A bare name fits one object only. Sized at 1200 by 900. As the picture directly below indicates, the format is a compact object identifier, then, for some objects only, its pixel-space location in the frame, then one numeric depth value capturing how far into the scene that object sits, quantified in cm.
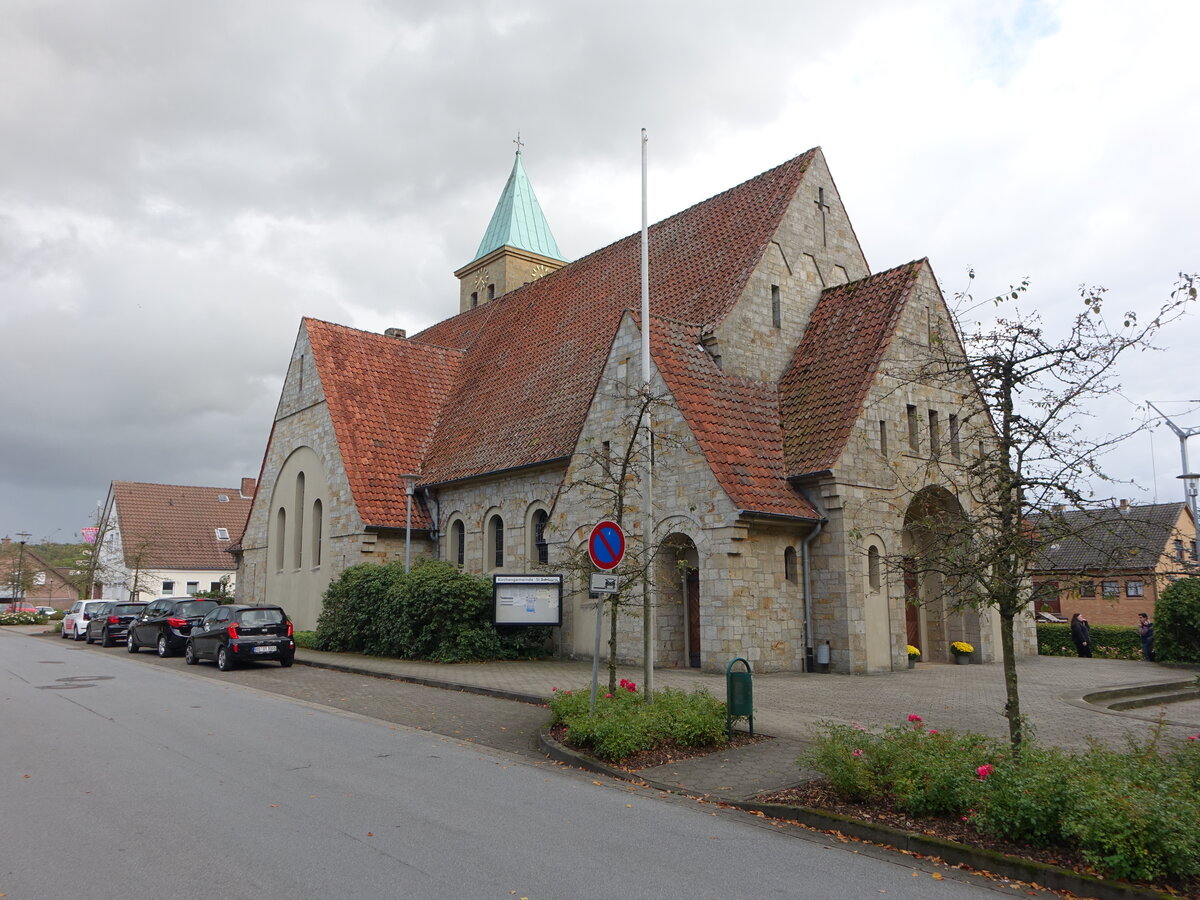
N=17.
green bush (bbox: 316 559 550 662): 2108
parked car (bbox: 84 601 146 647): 3069
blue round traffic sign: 1089
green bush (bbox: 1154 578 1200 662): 2128
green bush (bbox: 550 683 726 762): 989
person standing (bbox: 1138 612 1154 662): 2380
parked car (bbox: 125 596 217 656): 2559
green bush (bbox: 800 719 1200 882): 595
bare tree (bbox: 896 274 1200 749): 805
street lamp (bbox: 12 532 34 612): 5537
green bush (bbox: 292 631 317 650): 2612
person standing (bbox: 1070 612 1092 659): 2550
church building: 1822
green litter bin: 1058
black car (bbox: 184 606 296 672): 2064
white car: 3459
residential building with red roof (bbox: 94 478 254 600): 5531
